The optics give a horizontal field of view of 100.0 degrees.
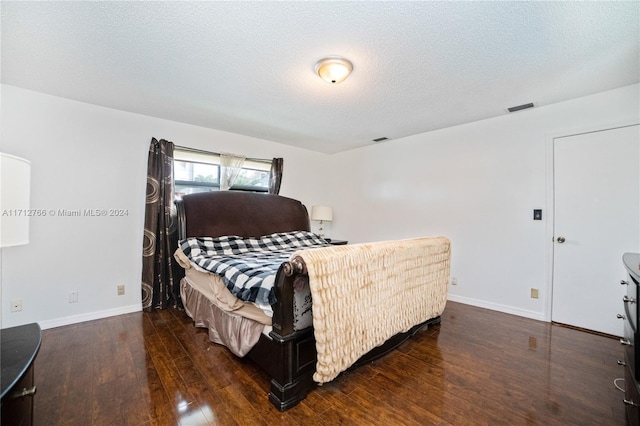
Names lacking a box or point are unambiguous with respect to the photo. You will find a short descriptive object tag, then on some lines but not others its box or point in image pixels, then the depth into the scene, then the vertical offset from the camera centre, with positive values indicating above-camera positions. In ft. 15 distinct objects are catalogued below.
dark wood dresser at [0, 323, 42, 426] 2.70 -1.77
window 11.88 +1.93
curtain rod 11.68 +2.82
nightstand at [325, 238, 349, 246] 14.50 -1.44
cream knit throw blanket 5.45 -1.88
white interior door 8.43 -0.04
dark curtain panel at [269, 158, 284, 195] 14.65 +2.08
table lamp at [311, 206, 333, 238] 15.61 +0.13
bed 5.47 -2.32
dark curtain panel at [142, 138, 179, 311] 10.57 -0.90
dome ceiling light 6.80 +3.83
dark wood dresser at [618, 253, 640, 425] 3.78 -1.96
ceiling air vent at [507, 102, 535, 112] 9.71 +4.15
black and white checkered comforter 6.31 -1.48
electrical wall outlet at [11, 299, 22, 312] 8.35 -3.01
